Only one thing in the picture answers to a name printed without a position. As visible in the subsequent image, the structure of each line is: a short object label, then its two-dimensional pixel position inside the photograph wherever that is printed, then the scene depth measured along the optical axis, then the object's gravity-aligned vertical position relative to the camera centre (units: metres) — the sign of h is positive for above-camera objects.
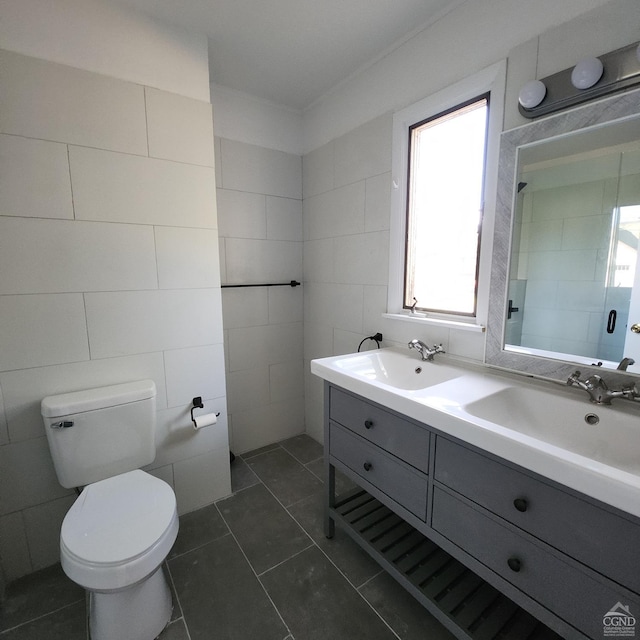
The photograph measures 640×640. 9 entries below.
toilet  1.06 -0.86
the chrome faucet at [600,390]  1.01 -0.36
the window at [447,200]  1.40 +0.36
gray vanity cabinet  0.77 -0.74
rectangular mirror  1.07 +0.11
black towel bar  2.18 -0.07
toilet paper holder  1.79 -0.69
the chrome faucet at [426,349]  1.55 -0.35
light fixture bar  0.99 +0.60
